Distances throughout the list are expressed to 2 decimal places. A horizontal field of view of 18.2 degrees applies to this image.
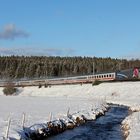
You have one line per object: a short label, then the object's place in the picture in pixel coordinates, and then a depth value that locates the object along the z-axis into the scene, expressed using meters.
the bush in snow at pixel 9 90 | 118.68
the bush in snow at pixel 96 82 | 106.88
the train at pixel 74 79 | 115.44
